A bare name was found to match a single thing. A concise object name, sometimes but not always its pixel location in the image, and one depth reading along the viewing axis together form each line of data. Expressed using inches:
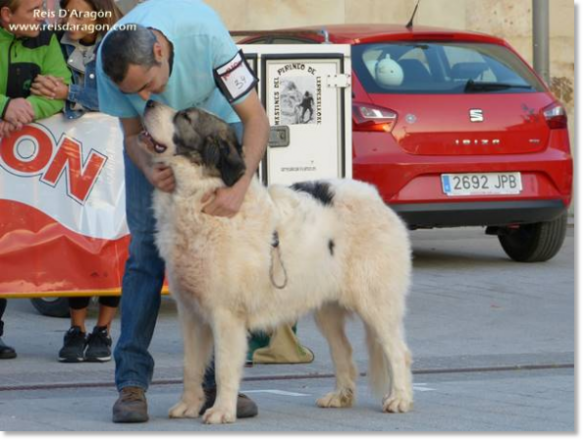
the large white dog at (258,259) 482.0
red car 903.7
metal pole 1196.5
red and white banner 681.0
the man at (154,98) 476.1
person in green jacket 655.1
